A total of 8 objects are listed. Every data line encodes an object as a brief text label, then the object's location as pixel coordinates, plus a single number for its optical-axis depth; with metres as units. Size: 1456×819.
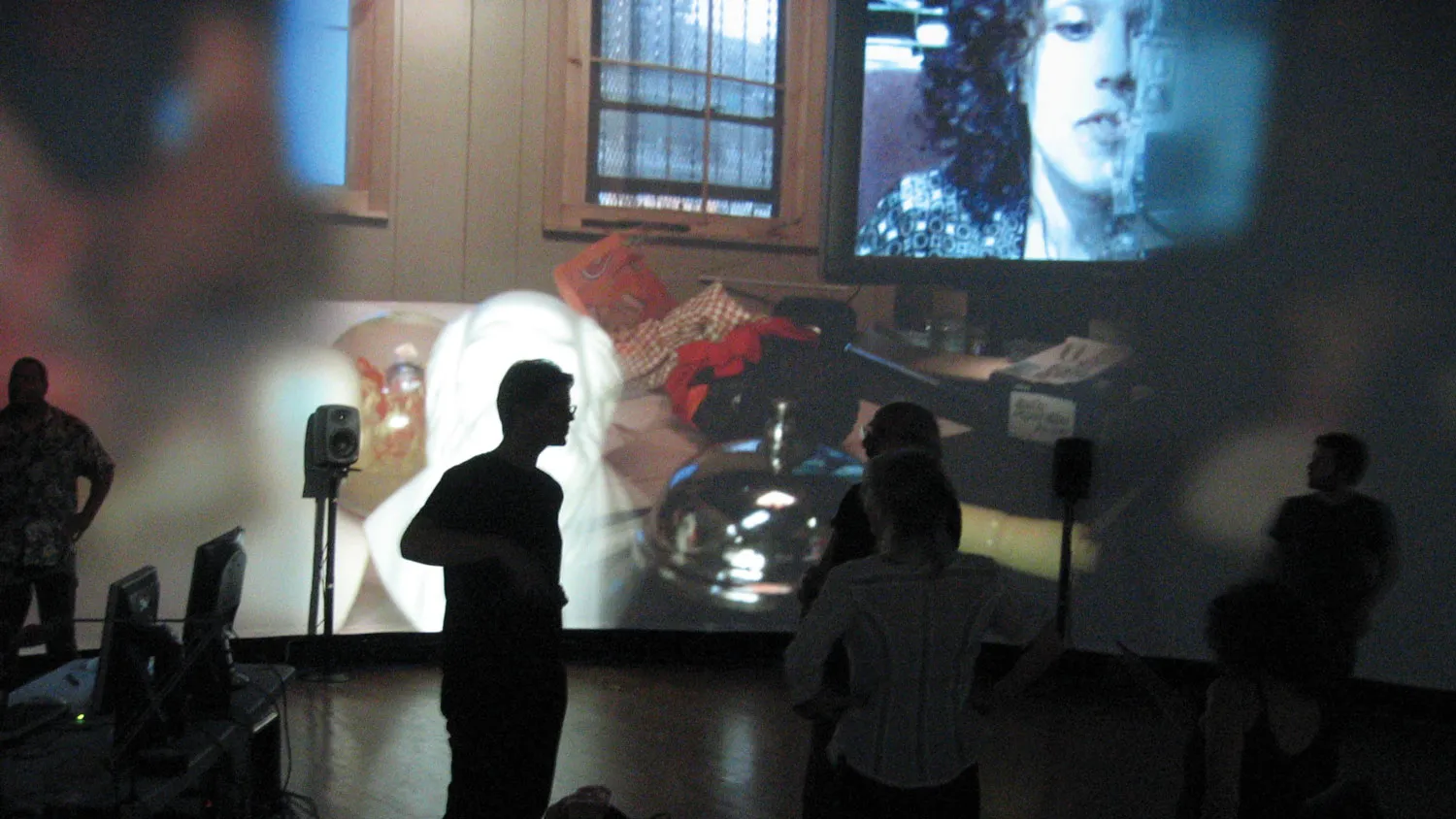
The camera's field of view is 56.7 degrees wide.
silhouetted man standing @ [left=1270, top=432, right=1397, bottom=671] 4.26
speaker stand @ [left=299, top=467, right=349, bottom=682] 6.01
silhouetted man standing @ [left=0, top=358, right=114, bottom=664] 5.06
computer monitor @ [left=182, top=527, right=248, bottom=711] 2.98
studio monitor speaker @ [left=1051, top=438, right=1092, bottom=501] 6.31
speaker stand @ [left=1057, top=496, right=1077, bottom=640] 6.44
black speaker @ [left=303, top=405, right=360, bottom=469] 5.91
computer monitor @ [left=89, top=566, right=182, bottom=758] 2.68
